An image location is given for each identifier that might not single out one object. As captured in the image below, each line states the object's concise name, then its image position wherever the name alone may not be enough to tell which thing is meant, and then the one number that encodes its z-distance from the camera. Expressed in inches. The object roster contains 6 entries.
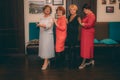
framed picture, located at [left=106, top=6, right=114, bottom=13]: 207.8
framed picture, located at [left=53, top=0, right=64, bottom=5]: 205.8
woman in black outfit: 156.3
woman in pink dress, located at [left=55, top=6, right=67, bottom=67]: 155.5
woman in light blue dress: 153.2
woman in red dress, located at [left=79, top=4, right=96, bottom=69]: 156.7
